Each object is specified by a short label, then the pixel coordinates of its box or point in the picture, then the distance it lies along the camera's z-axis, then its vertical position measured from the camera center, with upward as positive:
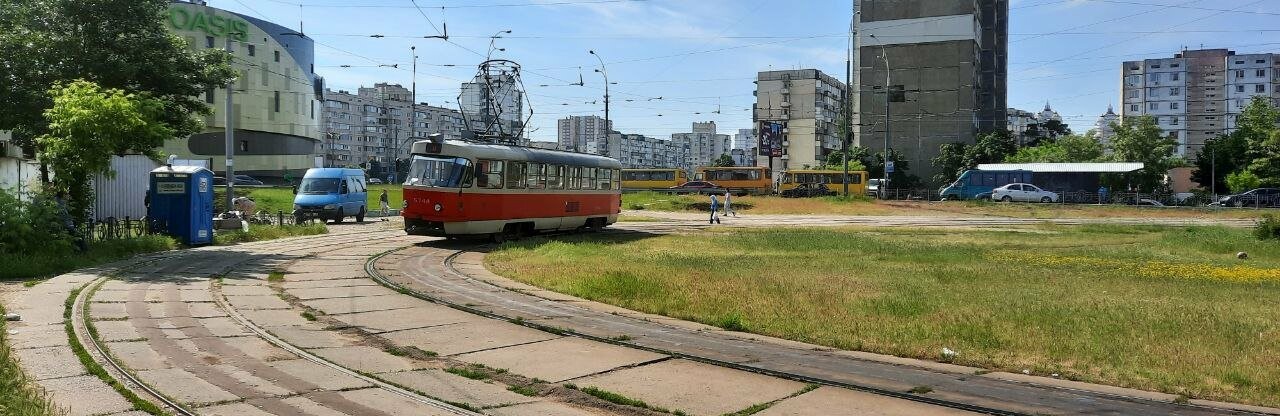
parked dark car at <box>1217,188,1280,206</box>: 54.09 -0.50
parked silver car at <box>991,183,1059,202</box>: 61.06 -0.35
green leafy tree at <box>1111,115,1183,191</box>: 69.81 +3.45
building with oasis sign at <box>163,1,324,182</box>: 77.31 +7.85
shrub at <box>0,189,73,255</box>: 15.61 -0.79
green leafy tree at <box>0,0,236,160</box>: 18.66 +2.69
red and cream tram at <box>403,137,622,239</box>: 22.45 -0.12
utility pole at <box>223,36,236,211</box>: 30.10 +1.20
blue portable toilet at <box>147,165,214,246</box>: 21.16 -0.48
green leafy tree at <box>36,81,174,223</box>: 17.14 +0.99
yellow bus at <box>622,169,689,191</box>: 81.88 +0.68
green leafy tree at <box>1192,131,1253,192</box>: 70.19 +2.41
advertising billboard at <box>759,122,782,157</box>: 76.38 +4.05
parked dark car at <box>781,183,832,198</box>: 72.44 -0.28
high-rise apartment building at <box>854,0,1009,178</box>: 87.06 +11.18
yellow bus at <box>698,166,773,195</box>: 77.62 +0.60
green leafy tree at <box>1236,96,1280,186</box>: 55.41 +3.31
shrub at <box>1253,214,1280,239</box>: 26.09 -1.09
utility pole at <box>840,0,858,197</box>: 56.20 +6.55
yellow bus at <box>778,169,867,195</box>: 71.50 +0.61
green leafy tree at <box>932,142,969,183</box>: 80.94 +2.49
